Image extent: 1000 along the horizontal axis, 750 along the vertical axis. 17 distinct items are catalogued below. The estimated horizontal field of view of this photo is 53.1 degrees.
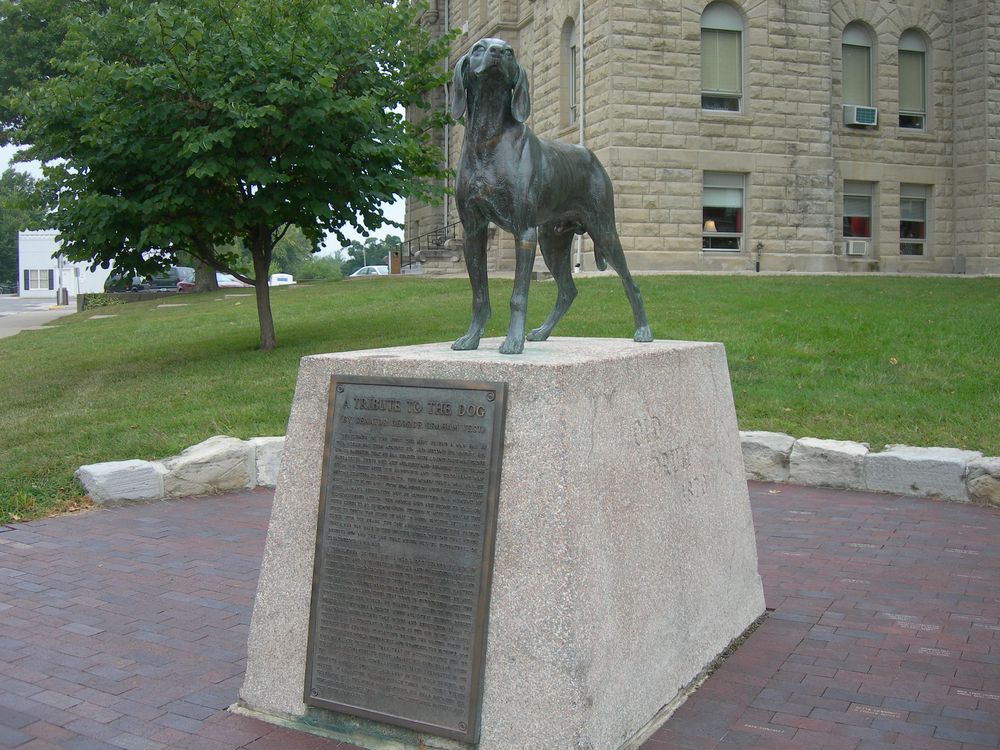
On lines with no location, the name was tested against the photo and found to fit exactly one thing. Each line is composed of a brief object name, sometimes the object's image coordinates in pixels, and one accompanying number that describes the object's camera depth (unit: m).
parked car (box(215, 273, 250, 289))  46.50
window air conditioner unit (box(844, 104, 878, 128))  26.39
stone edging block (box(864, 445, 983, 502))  7.90
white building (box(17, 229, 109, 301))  80.19
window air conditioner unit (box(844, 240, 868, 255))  26.47
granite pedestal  3.71
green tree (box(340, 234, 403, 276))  104.03
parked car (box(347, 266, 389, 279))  47.20
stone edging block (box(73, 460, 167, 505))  8.02
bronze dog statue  4.47
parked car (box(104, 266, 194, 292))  41.16
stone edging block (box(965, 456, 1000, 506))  7.70
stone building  24.50
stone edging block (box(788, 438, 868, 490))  8.38
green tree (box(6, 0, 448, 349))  12.43
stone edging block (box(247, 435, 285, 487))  8.70
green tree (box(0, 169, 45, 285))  93.62
